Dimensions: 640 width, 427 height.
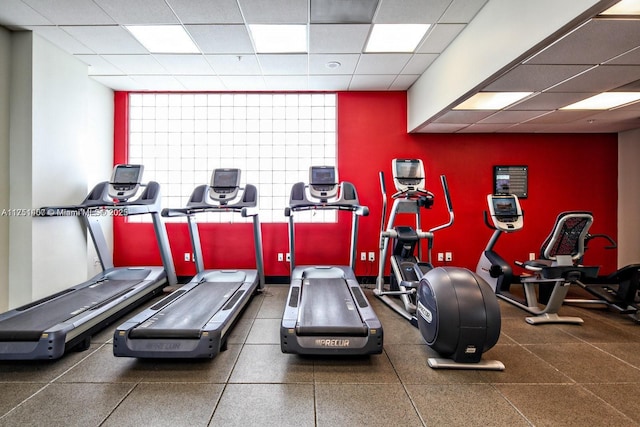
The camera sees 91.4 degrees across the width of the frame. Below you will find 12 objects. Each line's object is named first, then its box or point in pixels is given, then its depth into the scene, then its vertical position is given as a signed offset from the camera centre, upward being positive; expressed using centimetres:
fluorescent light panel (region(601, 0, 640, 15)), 197 +133
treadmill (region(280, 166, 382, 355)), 257 -96
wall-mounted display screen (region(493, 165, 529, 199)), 518 +56
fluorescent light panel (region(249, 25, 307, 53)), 347 +204
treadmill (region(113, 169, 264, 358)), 251 -98
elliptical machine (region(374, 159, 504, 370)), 237 -80
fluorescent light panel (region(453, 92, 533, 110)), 354 +135
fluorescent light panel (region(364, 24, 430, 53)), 341 +203
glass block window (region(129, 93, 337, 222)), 534 +121
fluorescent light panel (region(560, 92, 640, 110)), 351 +135
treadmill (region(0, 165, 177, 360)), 252 -96
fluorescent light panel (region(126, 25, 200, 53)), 348 +205
